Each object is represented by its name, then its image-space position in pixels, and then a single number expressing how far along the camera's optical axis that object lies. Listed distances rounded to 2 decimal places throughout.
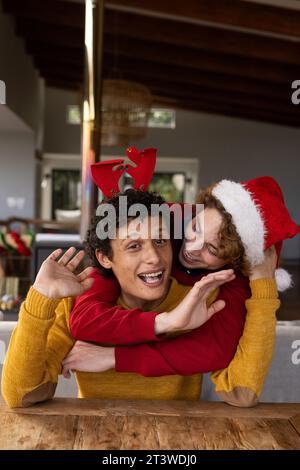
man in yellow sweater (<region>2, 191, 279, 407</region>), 1.15
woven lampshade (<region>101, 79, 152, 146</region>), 5.75
